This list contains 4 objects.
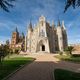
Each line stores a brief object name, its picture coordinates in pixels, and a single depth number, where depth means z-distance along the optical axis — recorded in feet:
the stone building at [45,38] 118.23
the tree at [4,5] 16.00
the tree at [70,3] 16.52
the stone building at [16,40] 157.04
